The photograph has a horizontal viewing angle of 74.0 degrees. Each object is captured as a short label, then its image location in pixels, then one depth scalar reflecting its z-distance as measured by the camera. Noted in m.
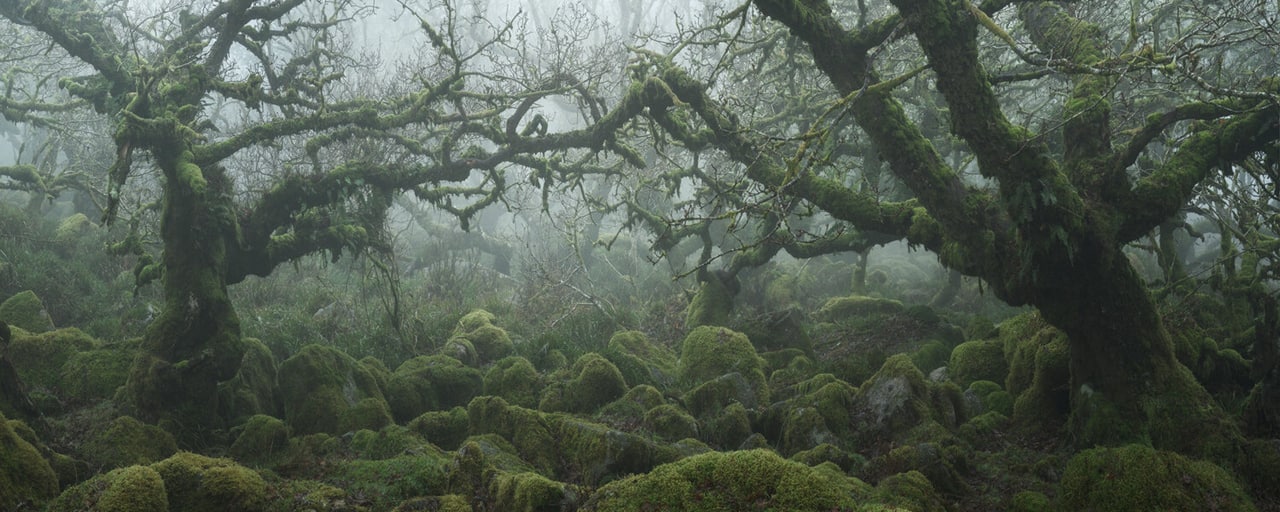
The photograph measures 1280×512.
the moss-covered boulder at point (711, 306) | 13.73
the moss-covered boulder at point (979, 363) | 9.89
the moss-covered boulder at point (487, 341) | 12.83
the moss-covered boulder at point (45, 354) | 9.62
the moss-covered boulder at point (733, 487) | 4.36
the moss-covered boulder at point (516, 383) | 9.96
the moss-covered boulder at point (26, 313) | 11.49
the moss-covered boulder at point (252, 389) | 9.73
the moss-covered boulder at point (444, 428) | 8.62
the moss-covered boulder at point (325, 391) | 9.18
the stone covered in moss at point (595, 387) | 9.29
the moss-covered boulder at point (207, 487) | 5.91
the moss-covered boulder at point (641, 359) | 10.70
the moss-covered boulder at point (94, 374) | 9.49
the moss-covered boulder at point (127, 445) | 7.48
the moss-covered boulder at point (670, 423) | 7.94
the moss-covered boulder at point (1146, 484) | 5.64
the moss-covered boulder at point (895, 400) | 7.89
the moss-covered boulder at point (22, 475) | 6.12
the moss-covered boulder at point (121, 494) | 5.49
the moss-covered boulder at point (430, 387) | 10.09
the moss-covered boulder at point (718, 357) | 10.12
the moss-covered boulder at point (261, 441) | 8.23
